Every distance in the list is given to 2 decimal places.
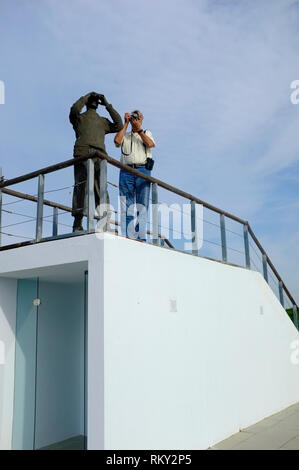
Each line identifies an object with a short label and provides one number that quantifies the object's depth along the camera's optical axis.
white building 3.61
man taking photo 4.79
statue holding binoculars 4.61
